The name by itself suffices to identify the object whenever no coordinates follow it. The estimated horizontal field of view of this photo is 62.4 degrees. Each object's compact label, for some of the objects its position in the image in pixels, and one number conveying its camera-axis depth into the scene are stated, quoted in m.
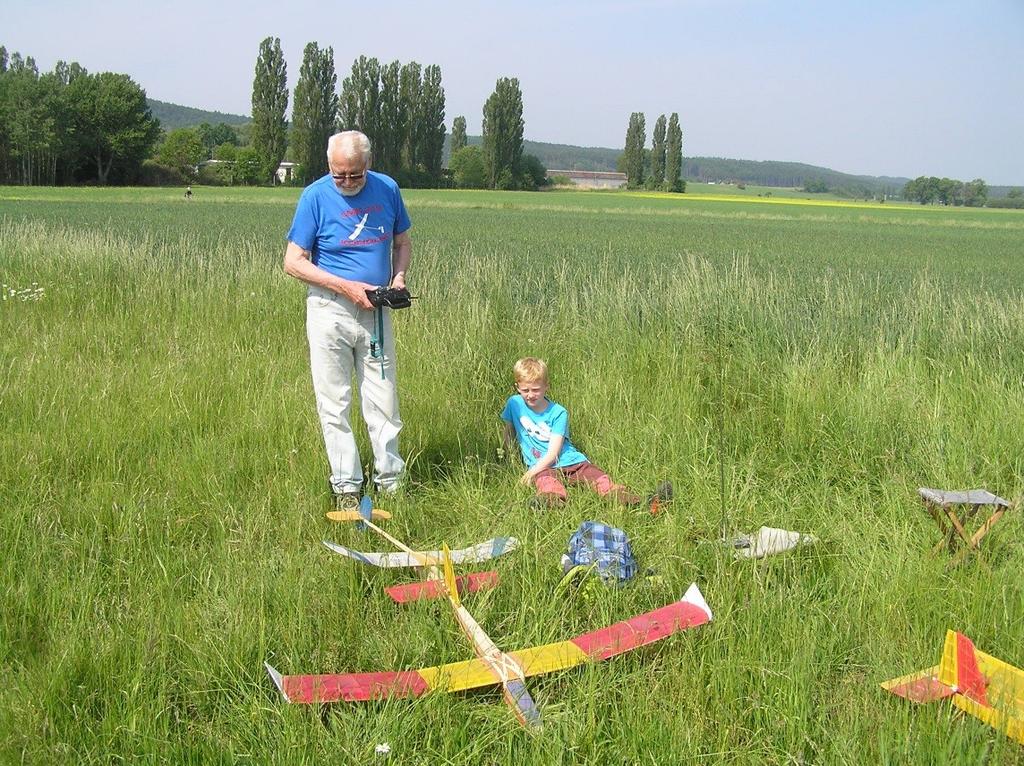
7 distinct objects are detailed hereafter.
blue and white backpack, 3.29
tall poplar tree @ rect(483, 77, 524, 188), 88.31
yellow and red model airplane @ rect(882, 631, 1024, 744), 2.37
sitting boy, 4.42
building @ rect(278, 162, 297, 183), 78.50
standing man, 4.23
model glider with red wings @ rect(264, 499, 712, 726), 2.53
